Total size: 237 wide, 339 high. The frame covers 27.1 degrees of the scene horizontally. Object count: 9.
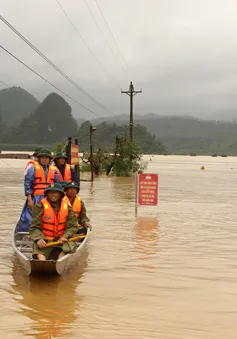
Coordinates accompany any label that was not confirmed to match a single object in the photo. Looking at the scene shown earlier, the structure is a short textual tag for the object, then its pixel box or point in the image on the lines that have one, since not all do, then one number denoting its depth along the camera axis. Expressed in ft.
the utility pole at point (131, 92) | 146.54
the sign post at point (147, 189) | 52.29
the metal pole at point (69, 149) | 70.62
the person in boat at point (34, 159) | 32.19
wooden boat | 24.90
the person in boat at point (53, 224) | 26.58
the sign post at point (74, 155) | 70.71
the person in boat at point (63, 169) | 35.24
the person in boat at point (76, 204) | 31.30
